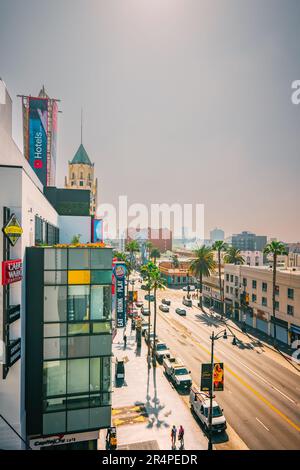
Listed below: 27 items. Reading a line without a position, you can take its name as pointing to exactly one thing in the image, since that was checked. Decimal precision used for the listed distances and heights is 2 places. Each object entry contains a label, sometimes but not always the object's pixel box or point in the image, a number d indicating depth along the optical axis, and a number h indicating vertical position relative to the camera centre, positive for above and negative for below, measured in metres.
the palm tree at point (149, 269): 40.32 -4.82
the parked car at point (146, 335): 42.88 -15.93
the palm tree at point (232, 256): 66.54 -4.33
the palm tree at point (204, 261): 62.88 -5.25
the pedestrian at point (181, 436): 19.62 -14.61
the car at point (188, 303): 65.81 -15.89
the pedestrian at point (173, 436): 19.47 -14.51
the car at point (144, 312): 57.12 -15.75
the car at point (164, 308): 59.25 -15.69
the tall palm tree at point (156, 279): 38.84 -6.00
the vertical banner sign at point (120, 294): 30.89 -6.83
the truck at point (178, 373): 28.25 -15.03
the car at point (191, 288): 87.29 -16.48
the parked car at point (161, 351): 35.16 -15.25
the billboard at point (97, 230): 43.51 +1.46
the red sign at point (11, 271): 12.80 -1.65
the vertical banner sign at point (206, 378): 20.09 -10.57
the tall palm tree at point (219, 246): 57.83 -1.65
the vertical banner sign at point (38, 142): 43.91 +16.05
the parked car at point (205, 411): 21.03 -14.42
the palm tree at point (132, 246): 80.00 -2.28
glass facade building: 16.06 -6.32
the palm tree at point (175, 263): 106.88 -9.66
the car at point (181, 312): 56.91 -15.68
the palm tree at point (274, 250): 40.94 -1.73
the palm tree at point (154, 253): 121.11 -6.84
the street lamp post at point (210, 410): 18.33 -12.56
